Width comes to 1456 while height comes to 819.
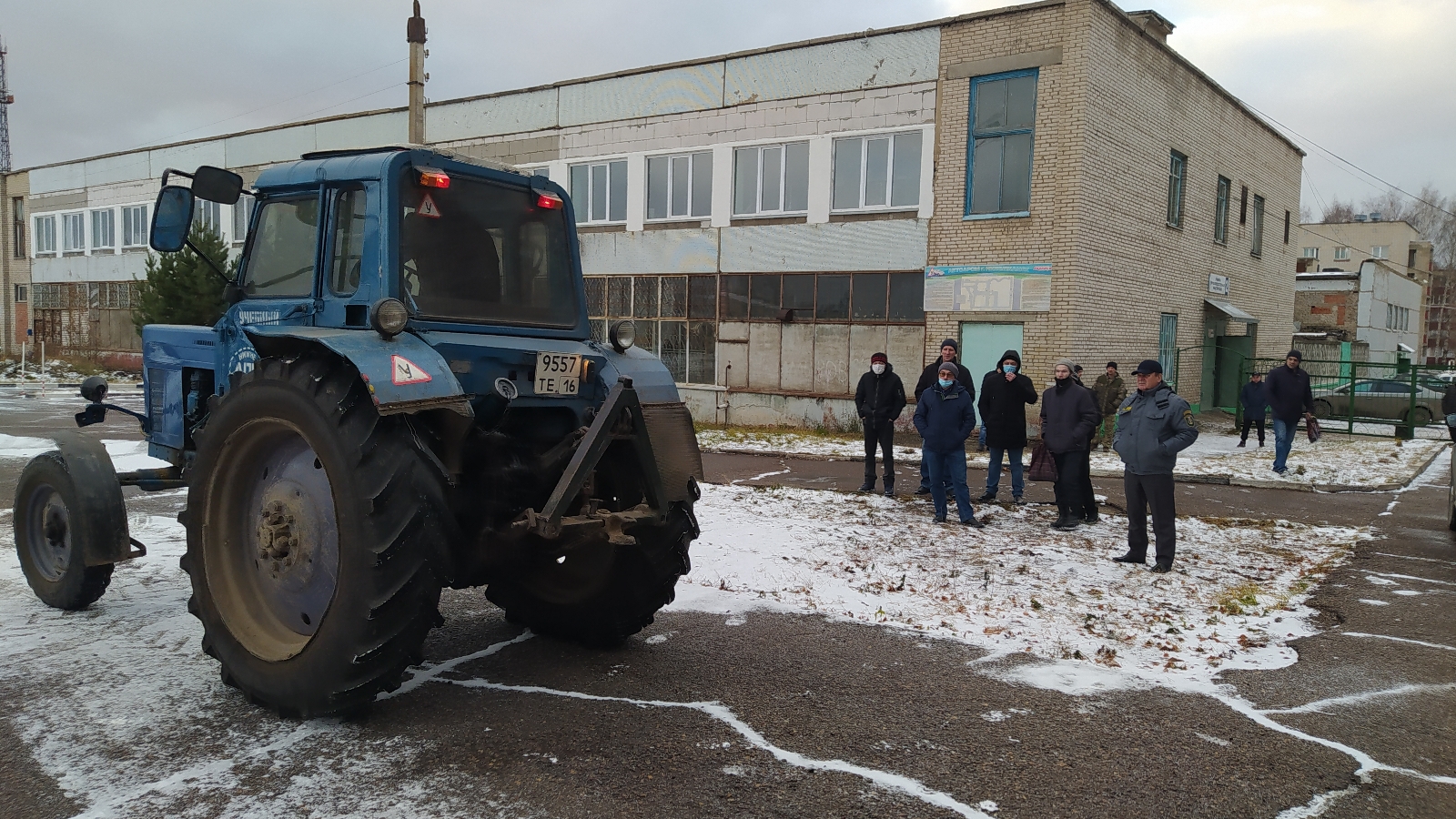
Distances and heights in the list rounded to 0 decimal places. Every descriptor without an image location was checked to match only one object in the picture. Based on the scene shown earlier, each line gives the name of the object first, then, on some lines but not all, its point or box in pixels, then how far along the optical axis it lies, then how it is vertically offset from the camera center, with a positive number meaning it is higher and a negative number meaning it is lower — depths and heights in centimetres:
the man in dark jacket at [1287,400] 1462 -35
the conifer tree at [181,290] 2465 +148
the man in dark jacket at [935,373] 1130 -9
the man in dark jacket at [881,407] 1234 -54
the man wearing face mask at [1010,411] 1145 -50
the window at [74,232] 3831 +451
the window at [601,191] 2302 +412
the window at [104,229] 3694 +449
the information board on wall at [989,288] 1778 +157
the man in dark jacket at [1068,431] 985 -63
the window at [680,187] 2175 +408
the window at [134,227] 3584 +449
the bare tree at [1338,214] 8628 +1546
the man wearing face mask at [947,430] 1024 -68
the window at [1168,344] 2152 +71
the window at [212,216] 3048 +444
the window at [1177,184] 2159 +440
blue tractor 395 -42
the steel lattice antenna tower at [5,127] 6306 +1420
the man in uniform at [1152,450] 816 -67
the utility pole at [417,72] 1797 +538
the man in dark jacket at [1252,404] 1859 -54
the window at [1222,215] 2419 +415
